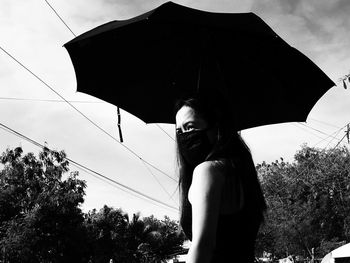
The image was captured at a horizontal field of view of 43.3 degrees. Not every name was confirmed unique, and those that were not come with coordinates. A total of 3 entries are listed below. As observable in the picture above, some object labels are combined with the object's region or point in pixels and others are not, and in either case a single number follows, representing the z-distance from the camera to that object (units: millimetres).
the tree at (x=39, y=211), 23266
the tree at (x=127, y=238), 32844
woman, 1295
